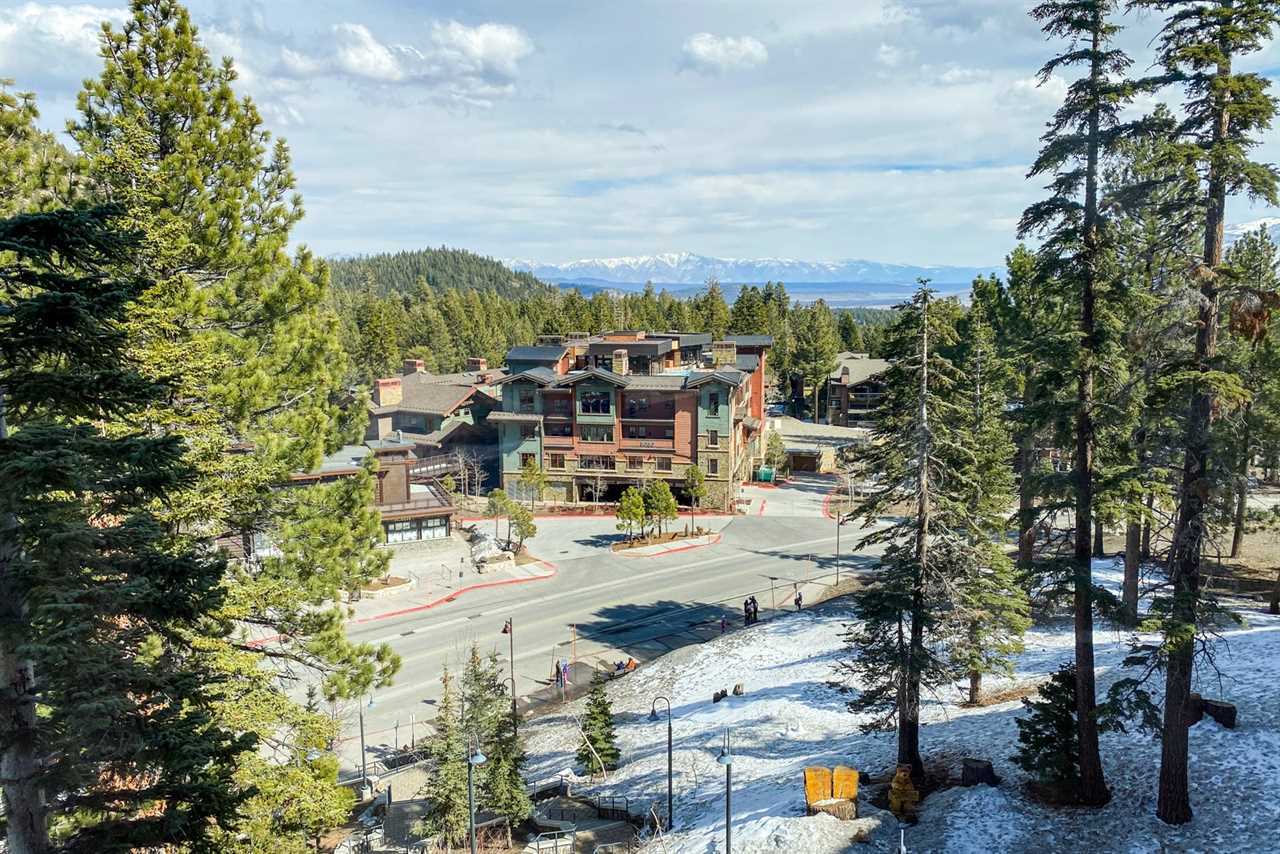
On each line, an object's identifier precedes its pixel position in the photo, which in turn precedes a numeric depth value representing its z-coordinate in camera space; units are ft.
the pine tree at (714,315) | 370.53
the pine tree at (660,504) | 166.40
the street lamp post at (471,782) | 52.68
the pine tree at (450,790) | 62.28
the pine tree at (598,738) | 77.77
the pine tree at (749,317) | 349.20
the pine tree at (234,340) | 42.55
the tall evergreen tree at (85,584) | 27.61
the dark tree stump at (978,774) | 60.70
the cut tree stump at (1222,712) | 59.26
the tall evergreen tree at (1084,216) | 51.03
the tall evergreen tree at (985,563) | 63.36
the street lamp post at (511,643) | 104.95
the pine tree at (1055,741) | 55.98
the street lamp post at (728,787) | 51.29
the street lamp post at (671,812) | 67.89
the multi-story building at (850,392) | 297.53
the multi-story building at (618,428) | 192.44
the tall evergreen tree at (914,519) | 61.31
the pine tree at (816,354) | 293.84
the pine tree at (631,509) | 161.68
